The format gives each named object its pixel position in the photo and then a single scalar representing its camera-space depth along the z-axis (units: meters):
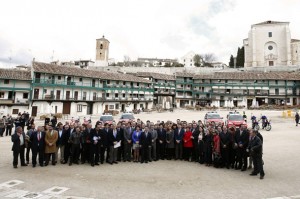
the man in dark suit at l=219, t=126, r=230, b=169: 9.58
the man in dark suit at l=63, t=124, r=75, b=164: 10.15
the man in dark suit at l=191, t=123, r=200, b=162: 10.73
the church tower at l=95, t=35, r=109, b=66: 92.31
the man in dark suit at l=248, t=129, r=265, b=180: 8.29
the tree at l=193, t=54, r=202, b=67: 111.26
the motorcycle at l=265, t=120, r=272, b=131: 22.15
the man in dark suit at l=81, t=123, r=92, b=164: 9.96
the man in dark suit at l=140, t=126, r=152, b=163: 10.50
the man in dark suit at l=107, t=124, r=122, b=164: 10.20
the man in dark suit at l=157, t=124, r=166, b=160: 11.15
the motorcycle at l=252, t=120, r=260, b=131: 19.99
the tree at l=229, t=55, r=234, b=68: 101.09
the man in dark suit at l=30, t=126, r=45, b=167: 9.49
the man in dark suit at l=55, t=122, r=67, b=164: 10.12
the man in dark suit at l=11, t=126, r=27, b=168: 9.32
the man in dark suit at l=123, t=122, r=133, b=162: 10.60
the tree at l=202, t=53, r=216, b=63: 124.29
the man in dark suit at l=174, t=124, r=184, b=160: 10.90
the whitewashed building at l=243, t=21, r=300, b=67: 79.75
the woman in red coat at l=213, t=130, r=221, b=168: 9.63
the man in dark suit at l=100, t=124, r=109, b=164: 10.07
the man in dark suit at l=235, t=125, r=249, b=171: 9.30
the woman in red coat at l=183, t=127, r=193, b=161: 10.79
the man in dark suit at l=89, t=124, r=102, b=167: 9.82
